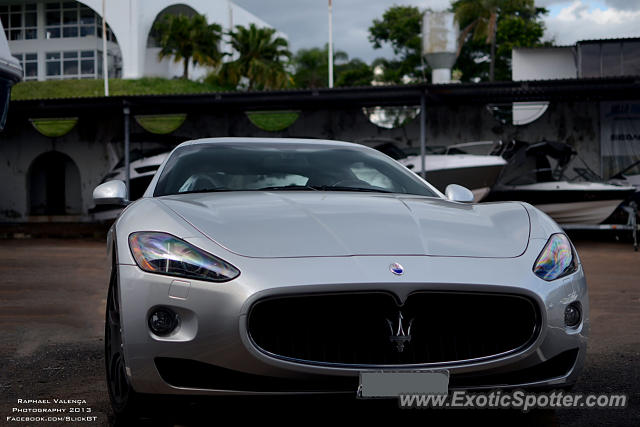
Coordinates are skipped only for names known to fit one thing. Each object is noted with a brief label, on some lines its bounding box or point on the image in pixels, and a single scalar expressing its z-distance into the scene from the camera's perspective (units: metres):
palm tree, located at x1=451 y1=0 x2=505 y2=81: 42.22
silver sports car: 2.71
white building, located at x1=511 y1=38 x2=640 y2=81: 24.48
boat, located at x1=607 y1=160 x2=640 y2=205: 17.18
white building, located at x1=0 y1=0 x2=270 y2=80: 47.78
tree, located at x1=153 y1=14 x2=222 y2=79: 48.00
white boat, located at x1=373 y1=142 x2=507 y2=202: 17.34
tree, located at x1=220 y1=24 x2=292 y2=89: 50.02
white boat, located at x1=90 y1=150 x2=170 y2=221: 19.45
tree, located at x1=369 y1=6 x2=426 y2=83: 49.47
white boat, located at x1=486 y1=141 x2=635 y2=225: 16.17
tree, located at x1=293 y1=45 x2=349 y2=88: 66.25
